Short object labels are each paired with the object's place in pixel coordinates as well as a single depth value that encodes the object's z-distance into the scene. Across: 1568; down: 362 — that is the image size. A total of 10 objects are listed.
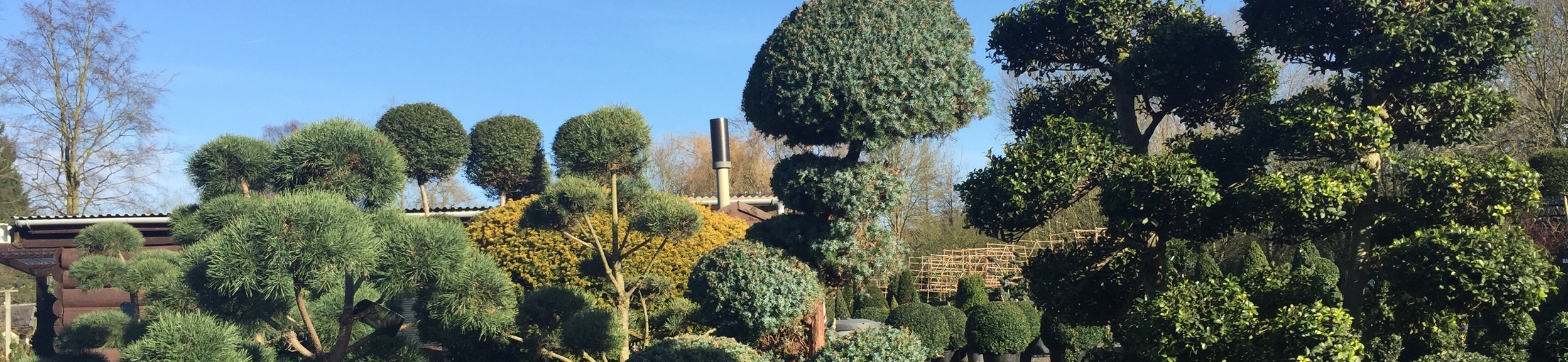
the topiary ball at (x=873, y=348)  6.41
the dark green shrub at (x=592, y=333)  7.06
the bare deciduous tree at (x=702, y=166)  36.25
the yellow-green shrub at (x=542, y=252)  10.38
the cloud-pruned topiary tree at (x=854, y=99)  5.94
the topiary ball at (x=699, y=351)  6.34
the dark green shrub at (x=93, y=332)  9.48
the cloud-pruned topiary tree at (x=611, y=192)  7.41
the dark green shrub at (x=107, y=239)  10.04
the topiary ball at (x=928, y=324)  12.26
